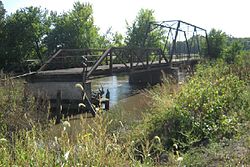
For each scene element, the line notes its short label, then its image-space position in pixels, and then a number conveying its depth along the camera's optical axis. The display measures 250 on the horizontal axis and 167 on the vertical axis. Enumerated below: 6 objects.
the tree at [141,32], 36.51
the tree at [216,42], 29.10
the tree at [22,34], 26.87
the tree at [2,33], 26.64
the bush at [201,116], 5.68
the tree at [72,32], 30.22
